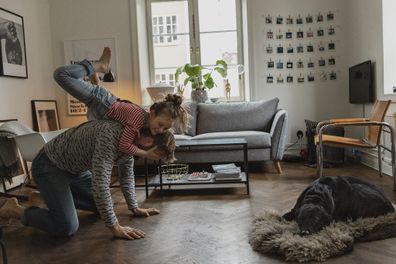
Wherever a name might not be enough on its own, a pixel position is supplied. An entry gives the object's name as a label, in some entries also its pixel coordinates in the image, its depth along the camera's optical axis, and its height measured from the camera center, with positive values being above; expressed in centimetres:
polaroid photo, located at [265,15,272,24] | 479 +96
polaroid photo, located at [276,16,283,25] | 478 +94
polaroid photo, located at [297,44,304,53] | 479 +57
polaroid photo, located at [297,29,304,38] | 477 +75
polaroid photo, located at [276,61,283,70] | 482 +37
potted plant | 462 +25
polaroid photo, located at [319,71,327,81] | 477 +21
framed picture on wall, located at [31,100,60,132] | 428 -13
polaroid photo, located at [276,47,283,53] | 481 +57
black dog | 195 -58
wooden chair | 300 -36
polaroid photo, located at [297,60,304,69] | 480 +37
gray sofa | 388 -38
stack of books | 305 -63
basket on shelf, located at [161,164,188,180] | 330 -68
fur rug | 166 -69
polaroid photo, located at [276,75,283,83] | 482 +20
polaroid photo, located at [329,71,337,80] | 475 +22
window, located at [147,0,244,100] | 505 +86
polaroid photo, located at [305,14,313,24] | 474 +93
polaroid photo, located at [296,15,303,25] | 476 +94
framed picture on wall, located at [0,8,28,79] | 372 +62
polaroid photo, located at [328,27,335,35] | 472 +77
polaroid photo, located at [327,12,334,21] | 471 +95
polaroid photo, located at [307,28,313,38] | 475 +76
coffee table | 299 -68
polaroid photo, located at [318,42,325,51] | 476 +58
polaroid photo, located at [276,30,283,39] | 480 +76
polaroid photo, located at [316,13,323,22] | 473 +95
